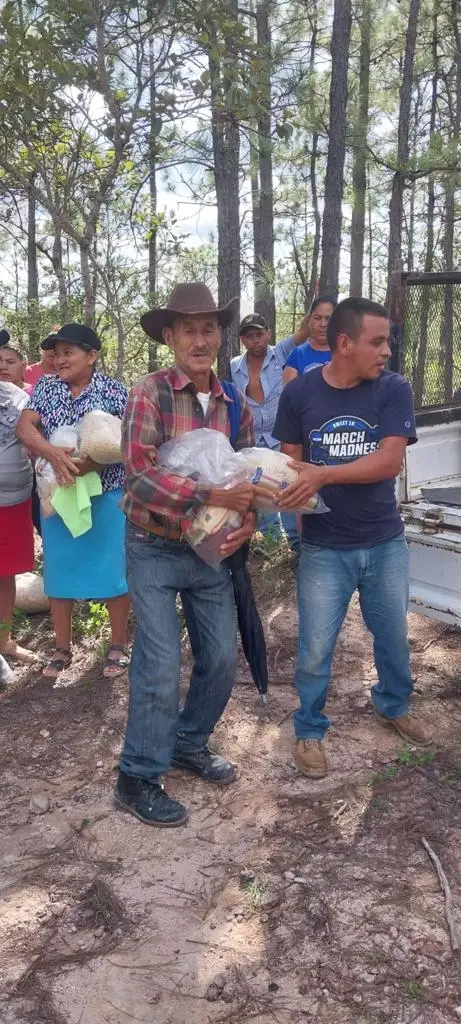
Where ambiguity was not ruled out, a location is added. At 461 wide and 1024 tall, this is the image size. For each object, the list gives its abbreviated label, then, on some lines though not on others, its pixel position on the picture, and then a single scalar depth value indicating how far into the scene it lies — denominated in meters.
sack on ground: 5.25
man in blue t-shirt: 2.93
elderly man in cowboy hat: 2.71
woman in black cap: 3.90
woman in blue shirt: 5.16
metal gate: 3.86
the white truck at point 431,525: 3.50
